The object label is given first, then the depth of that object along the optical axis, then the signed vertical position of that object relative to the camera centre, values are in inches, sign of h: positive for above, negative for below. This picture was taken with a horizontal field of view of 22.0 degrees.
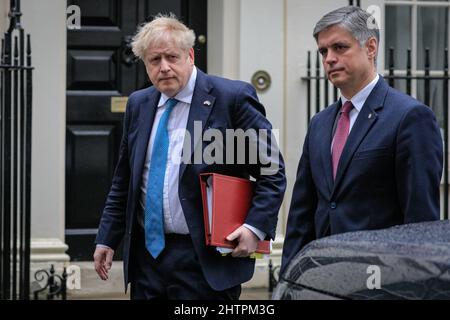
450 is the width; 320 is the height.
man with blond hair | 199.6 -4.6
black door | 350.3 +16.8
